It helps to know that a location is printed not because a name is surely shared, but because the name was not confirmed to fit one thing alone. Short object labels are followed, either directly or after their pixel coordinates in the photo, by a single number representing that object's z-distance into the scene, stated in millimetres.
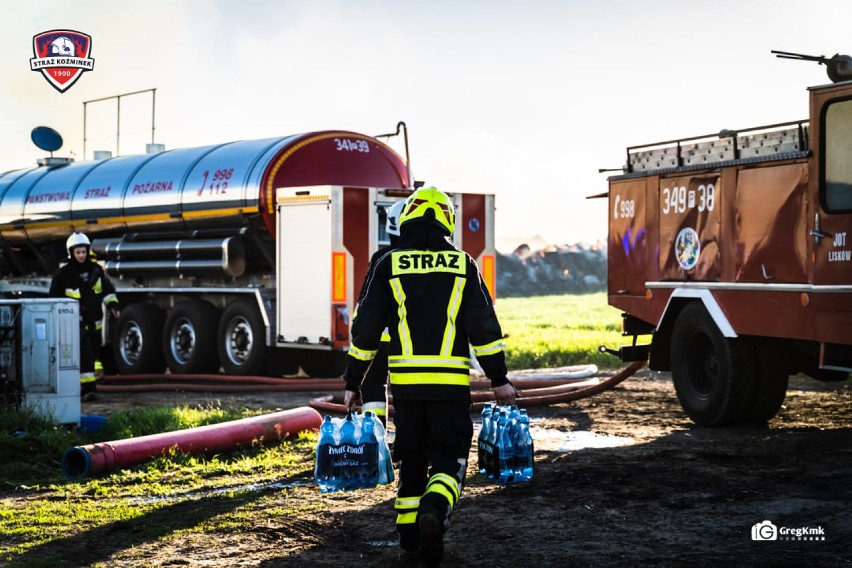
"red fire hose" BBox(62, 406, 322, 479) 8984
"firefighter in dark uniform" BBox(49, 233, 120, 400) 13883
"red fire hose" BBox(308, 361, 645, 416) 11891
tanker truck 15180
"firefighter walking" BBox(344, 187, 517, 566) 6035
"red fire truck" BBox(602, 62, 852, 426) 9398
